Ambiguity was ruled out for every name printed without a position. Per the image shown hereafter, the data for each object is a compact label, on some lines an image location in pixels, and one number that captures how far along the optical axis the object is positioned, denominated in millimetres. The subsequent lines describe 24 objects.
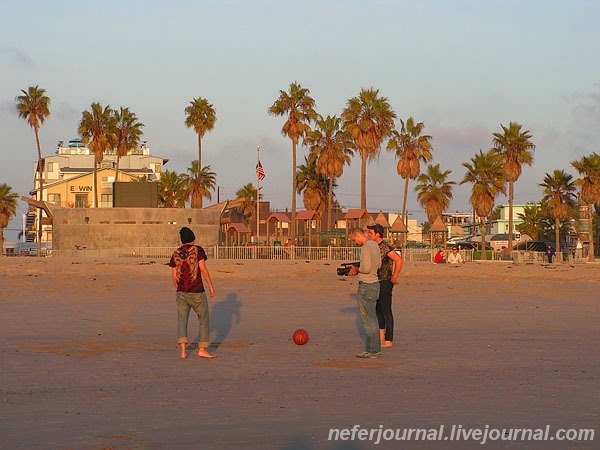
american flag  78375
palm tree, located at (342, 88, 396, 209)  75312
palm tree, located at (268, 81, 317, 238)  78375
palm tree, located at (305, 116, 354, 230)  79000
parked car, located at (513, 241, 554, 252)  88750
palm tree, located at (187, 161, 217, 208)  96312
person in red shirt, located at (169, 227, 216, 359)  12883
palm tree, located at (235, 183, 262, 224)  117312
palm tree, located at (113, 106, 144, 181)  88875
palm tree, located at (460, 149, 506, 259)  75500
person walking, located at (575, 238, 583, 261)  68625
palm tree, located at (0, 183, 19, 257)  93625
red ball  13977
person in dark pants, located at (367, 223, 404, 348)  14000
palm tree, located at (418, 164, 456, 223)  85250
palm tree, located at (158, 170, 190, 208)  100688
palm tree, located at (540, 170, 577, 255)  81750
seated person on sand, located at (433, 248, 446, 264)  48672
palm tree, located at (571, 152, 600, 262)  79312
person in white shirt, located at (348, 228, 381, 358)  13031
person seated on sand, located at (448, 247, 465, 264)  46144
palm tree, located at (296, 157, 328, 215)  84062
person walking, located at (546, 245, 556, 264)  57203
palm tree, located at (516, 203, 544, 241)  127312
